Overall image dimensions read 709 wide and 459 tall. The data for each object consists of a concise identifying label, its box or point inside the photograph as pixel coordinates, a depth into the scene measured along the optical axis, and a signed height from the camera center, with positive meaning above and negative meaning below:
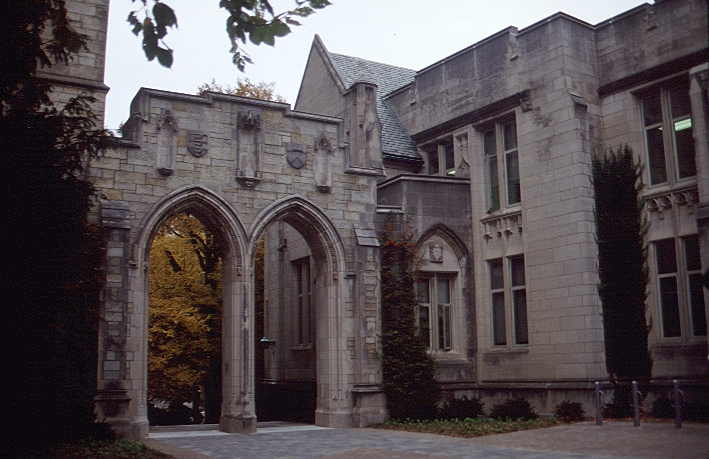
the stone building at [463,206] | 17.50 +3.45
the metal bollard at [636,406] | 15.55 -1.16
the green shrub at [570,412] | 17.56 -1.41
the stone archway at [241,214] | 17.22 +3.28
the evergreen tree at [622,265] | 17.98 +1.84
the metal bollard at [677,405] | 14.81 -1.10
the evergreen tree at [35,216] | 10.07 +1.88
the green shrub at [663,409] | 17.05 -1.35
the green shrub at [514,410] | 17.73 -1.37
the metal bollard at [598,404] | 16.25 -1.16
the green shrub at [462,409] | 18.48 -1.37
